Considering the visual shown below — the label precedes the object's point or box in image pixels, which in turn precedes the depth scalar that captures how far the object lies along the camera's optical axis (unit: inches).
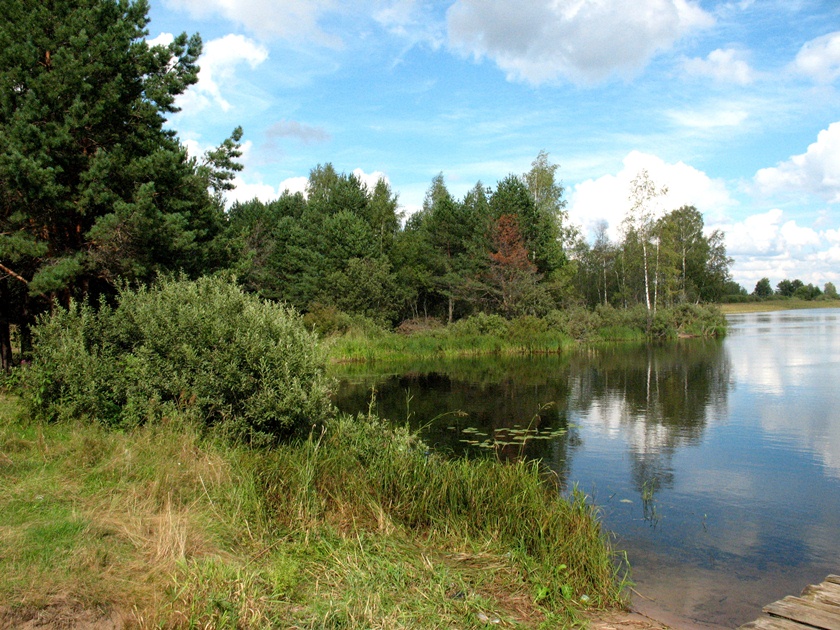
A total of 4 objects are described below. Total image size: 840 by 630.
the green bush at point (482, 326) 1542.8
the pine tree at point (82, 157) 568.1
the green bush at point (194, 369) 373.1
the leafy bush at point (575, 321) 1710.1
